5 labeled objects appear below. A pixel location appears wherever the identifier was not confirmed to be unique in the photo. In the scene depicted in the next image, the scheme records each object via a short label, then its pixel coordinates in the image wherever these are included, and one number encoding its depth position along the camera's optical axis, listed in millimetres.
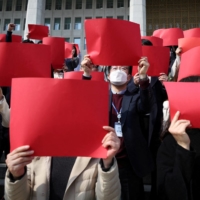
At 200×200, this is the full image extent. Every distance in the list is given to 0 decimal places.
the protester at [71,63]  6668
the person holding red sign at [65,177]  1654
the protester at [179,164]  1741
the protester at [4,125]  2414
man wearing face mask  2672
